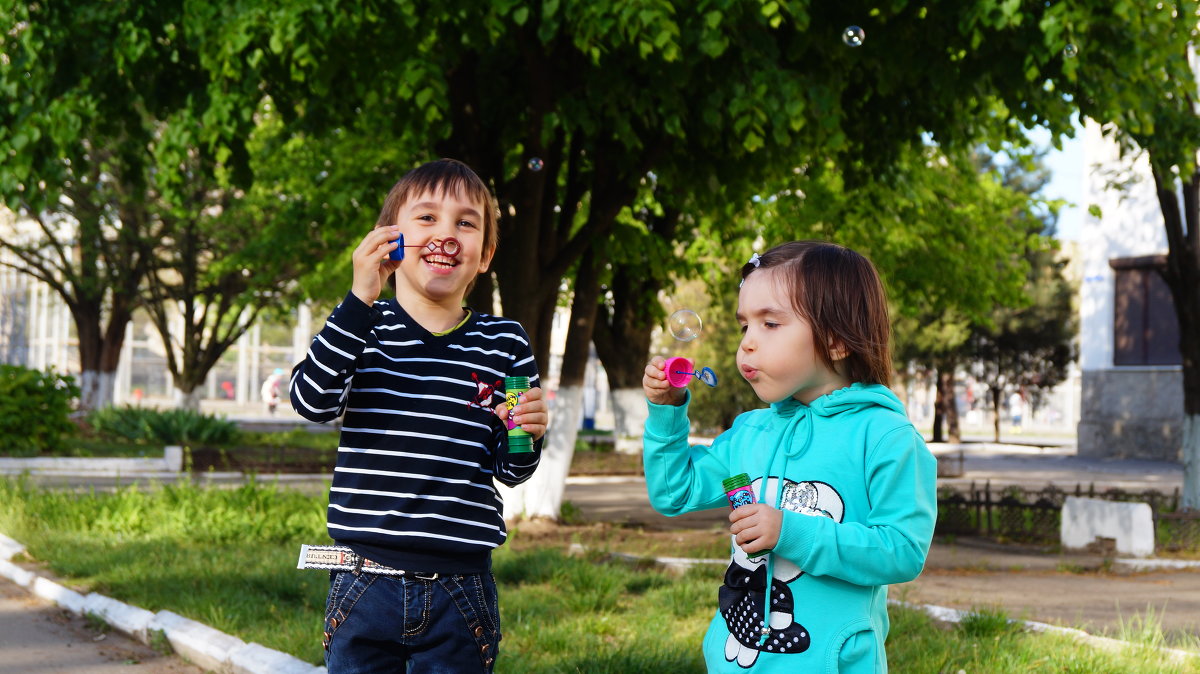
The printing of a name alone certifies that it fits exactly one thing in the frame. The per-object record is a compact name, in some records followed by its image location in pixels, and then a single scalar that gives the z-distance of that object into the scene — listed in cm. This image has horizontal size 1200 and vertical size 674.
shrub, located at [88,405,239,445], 2381
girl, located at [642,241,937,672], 228
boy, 273
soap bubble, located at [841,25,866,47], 819
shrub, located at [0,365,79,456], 1917
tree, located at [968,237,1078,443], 4181
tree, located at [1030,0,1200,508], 818
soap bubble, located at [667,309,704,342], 306
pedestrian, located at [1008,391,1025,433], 6380
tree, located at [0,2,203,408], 930
